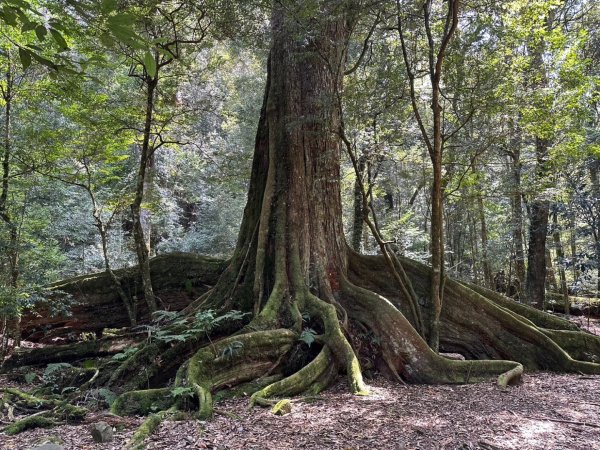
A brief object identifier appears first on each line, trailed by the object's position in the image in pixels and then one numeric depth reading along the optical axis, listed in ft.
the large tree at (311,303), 16.20
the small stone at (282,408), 12.56
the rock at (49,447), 9.10
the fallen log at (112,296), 26.68
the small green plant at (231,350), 15.38
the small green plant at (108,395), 14.24
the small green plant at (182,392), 12.71
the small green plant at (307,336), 17.15
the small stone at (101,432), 10.30
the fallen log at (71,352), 20.63
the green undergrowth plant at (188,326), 15.54
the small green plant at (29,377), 17.46
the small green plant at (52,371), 16.17
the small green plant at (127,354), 15.90
